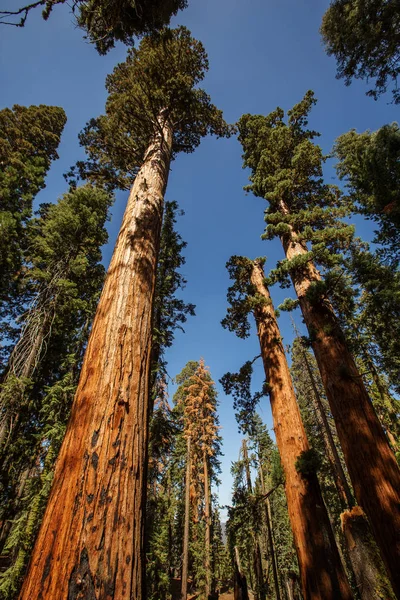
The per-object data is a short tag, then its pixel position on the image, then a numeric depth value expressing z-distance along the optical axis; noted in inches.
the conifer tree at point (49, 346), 296.7
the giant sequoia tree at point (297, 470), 160.6
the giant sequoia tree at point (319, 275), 153.1
